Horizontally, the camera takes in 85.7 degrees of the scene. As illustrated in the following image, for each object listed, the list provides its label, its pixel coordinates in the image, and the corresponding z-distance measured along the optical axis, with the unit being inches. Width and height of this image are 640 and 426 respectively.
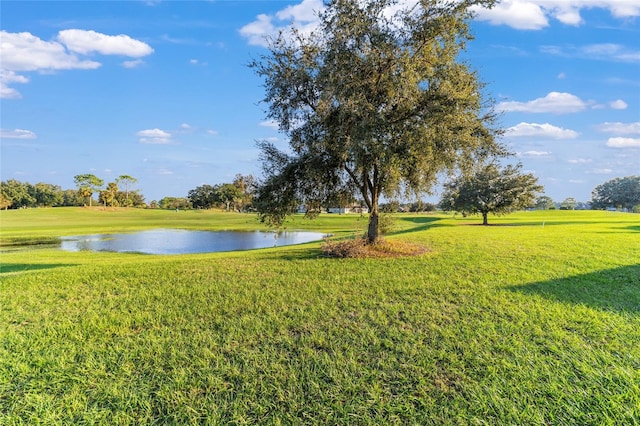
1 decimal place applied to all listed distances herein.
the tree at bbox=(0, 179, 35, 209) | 2659.9
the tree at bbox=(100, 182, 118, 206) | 2834.6
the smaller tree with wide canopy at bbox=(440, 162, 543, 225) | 1040.8
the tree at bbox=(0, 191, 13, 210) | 2523.6
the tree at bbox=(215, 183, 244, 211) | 2831.0
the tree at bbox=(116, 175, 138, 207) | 3068.2
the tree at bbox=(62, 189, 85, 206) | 3128.0
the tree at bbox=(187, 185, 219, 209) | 3171.3
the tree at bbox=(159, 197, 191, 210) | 3405.5
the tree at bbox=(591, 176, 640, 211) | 2856.8
